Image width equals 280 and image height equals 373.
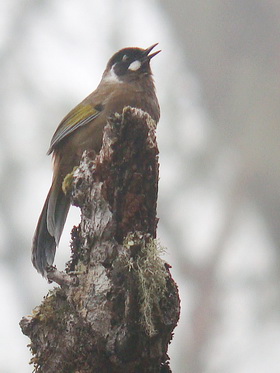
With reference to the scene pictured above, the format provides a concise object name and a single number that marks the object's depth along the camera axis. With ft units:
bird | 27.66
